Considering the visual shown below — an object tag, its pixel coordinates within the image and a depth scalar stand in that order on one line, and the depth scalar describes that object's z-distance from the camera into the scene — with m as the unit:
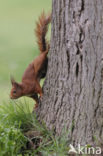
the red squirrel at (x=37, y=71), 7.29
